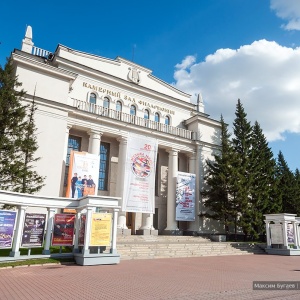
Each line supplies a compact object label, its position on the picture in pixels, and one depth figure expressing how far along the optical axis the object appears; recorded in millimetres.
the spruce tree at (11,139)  16734
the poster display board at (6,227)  12922
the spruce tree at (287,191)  35300
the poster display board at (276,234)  22088
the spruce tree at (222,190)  27828
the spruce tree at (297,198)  34959
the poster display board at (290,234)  21989
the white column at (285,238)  21641
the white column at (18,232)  13282
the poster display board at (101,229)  14114
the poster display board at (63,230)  14570
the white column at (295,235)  22144
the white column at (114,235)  14412
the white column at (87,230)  13609
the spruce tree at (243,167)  27297
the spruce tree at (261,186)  28564
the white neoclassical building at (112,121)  22641
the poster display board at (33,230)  13781
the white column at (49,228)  14383
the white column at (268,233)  22969
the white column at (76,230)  14672
